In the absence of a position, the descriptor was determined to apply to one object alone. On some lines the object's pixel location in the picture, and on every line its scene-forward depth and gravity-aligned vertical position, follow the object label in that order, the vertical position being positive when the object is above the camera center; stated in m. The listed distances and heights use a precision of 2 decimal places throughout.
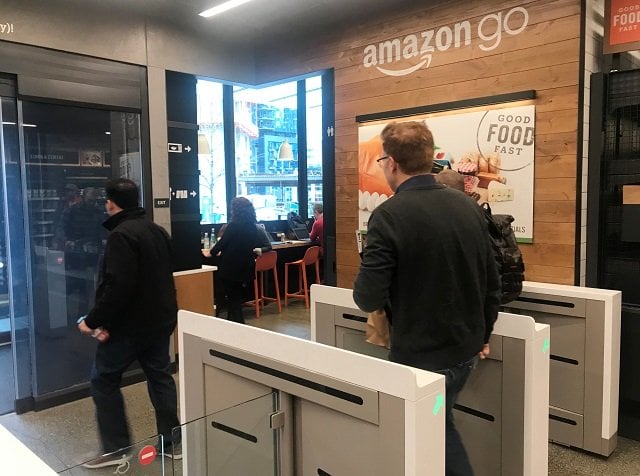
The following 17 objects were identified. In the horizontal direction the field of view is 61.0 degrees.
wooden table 7.29 -0.83
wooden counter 4.54 -0.82
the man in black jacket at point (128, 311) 2.67 -0.58
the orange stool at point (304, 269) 6.91 -0.99
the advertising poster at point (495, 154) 3.46 +0.25
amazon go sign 3.49 +1.06
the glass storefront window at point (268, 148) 8.15 +0.69
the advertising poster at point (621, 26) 3.14 +0.95
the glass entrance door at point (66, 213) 3.79 -0.13
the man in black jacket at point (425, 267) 1.74 -0.24
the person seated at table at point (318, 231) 7.23 -0.51
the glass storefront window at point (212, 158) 7.63 +0.52
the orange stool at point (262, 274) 6.42 -1.01
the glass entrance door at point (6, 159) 3.62 +0.25
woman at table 5.34 -0.58
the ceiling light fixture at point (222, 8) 3.98 +1.40
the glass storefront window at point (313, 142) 8.21 +0.78
